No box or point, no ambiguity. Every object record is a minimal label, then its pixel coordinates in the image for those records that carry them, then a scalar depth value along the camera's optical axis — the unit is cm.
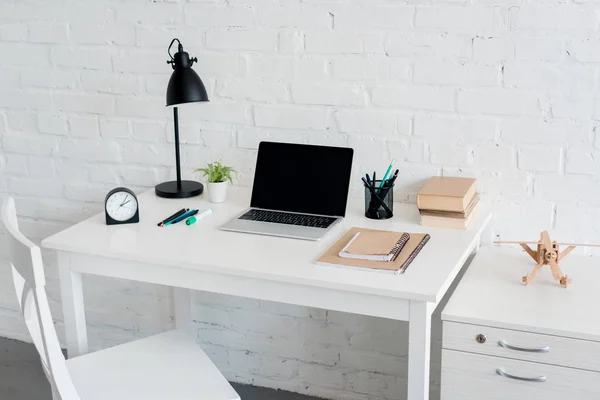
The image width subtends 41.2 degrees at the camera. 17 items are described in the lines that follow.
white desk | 178
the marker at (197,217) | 218
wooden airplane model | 199
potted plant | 236
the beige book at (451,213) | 211
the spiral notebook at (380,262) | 185
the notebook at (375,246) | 190
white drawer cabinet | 177
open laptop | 219
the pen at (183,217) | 220
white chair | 164
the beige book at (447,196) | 209
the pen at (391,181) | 220
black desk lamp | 230
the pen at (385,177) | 220
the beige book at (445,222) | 211
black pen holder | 219
